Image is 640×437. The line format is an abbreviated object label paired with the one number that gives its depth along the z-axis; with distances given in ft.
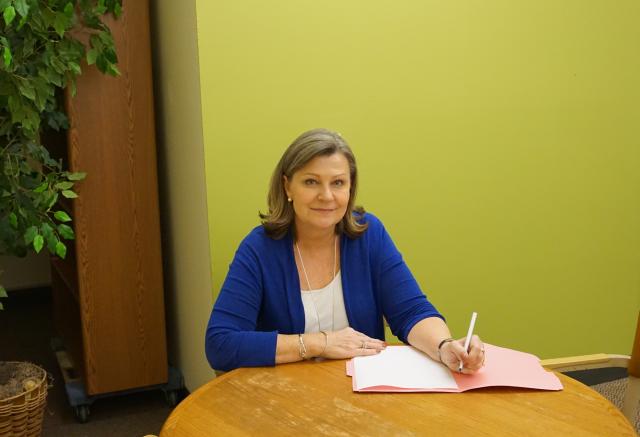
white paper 5.14
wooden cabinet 8.96
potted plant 7.80
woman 6.18
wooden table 4.53
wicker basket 8.14
